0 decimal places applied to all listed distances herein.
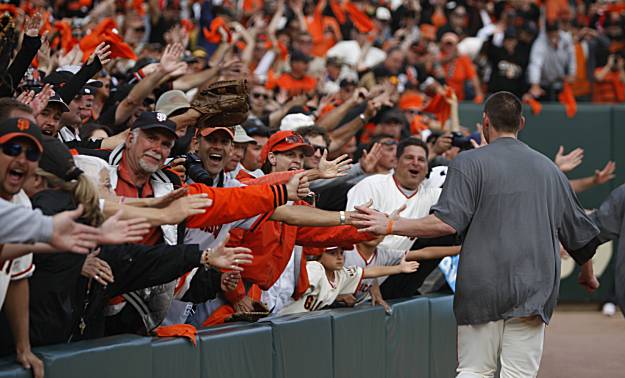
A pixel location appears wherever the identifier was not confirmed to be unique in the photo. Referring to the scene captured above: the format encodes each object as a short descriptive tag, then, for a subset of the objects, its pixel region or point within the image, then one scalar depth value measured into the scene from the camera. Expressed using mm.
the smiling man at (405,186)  18328
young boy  15164
